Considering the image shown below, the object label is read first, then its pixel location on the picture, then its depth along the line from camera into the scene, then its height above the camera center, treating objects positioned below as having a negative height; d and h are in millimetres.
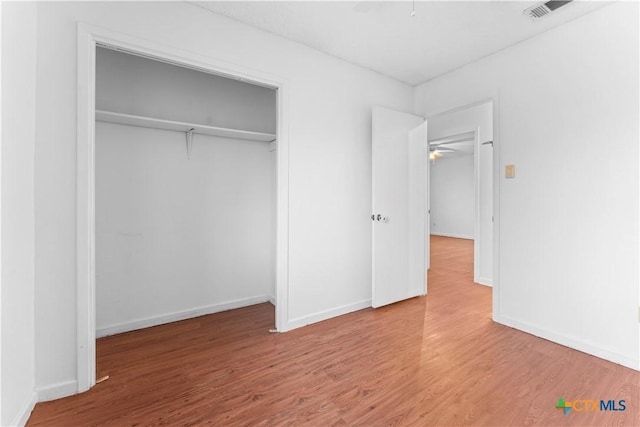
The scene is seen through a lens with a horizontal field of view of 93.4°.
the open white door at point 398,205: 3188 +87
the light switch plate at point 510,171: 2738 +384
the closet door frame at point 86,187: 1813 +158
